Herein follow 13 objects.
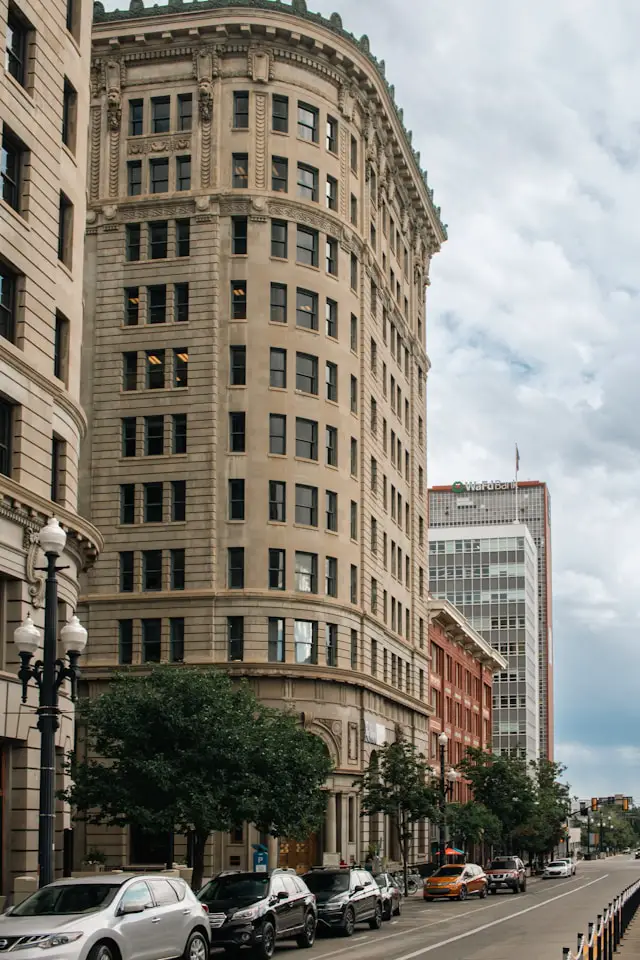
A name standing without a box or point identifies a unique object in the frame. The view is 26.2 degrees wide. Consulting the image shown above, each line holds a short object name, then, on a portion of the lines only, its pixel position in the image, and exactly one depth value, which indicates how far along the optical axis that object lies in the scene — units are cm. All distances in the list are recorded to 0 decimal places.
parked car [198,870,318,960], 2792
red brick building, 9574
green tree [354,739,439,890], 6178
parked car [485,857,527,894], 6256
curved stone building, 6262
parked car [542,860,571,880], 9069
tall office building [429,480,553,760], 19812
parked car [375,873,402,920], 4138
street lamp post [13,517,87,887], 2319
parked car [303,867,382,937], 3512
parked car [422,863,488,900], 5466
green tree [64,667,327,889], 3781
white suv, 1895
